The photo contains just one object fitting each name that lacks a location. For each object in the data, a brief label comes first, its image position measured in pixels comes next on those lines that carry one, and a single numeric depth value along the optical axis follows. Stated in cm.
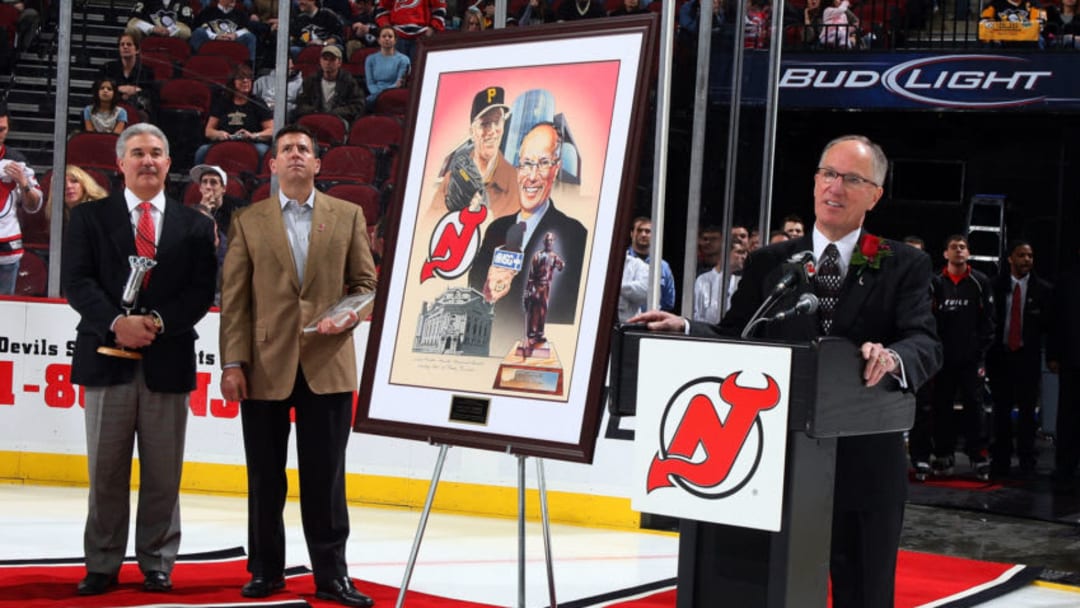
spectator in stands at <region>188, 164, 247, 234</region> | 669
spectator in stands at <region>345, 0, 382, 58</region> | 687
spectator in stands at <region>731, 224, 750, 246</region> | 603
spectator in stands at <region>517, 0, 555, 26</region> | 625
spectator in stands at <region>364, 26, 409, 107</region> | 684
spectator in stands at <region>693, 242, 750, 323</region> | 593
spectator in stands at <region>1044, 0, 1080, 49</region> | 1186
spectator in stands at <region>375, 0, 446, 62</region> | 686
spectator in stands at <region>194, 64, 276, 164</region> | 680
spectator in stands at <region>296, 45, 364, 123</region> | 676
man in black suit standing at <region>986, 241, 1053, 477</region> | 833
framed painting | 325
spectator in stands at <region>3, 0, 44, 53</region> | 704
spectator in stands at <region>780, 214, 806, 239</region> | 741
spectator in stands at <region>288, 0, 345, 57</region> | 667
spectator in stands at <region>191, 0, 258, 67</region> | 682
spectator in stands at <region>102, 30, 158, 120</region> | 682
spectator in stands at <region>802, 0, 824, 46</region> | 1263
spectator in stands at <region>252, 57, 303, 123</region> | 673
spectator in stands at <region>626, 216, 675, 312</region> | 593
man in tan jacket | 420
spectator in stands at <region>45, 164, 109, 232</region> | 675
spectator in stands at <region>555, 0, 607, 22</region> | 589
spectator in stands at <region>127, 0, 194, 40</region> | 696
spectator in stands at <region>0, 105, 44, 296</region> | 674
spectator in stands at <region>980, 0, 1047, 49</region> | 1198
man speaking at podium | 279
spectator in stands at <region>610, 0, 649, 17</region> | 624
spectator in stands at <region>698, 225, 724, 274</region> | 591
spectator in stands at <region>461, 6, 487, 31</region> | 671
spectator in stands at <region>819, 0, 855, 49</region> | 1259
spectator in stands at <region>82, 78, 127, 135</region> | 681
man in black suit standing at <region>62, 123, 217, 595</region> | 434
